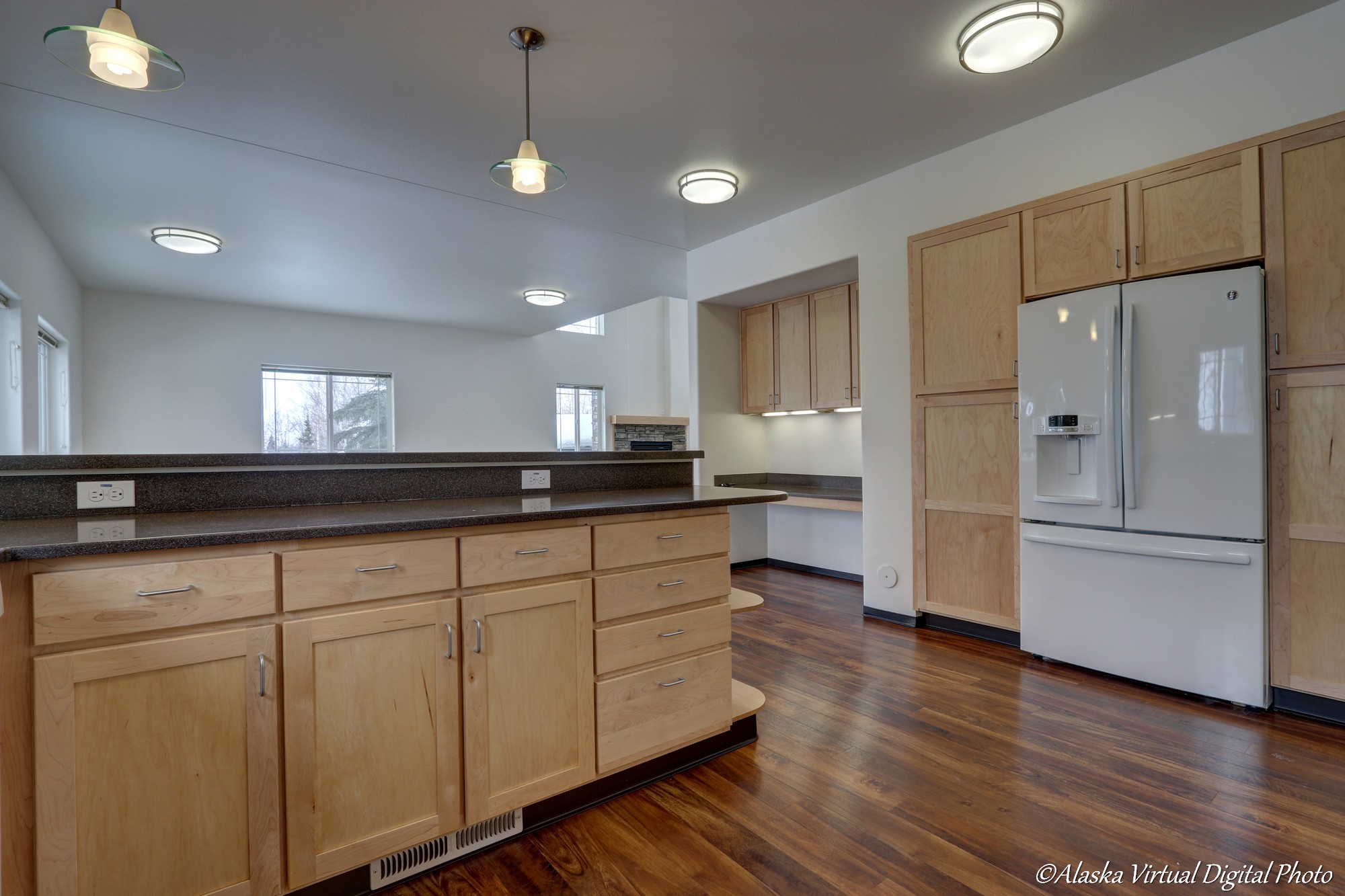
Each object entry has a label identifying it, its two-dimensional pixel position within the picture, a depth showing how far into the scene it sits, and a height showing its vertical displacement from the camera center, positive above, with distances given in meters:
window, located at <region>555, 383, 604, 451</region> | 8.55 +0.43
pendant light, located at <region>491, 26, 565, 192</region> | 2.35 +1.08
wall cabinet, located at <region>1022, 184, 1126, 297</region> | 2.74 +0.93
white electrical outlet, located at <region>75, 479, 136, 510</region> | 1.59 -0.10
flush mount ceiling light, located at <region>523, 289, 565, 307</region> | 6.32 +1.58
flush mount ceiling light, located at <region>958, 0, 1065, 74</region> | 2.30 +1.57
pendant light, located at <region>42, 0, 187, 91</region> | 1.58 +1.07
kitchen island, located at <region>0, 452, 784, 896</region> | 1.15 -0.50
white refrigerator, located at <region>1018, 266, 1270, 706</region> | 2.36 -0.17
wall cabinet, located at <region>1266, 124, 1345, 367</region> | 2.23 +0.70
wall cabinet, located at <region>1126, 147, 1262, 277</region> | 2.40 +0.92
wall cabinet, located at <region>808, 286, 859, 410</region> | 4.49 +0.71
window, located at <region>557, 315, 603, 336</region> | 8.63 +1.71
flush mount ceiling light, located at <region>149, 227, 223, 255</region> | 4.54 +1.60
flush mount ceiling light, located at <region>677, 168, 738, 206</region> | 3.67 +1.57
